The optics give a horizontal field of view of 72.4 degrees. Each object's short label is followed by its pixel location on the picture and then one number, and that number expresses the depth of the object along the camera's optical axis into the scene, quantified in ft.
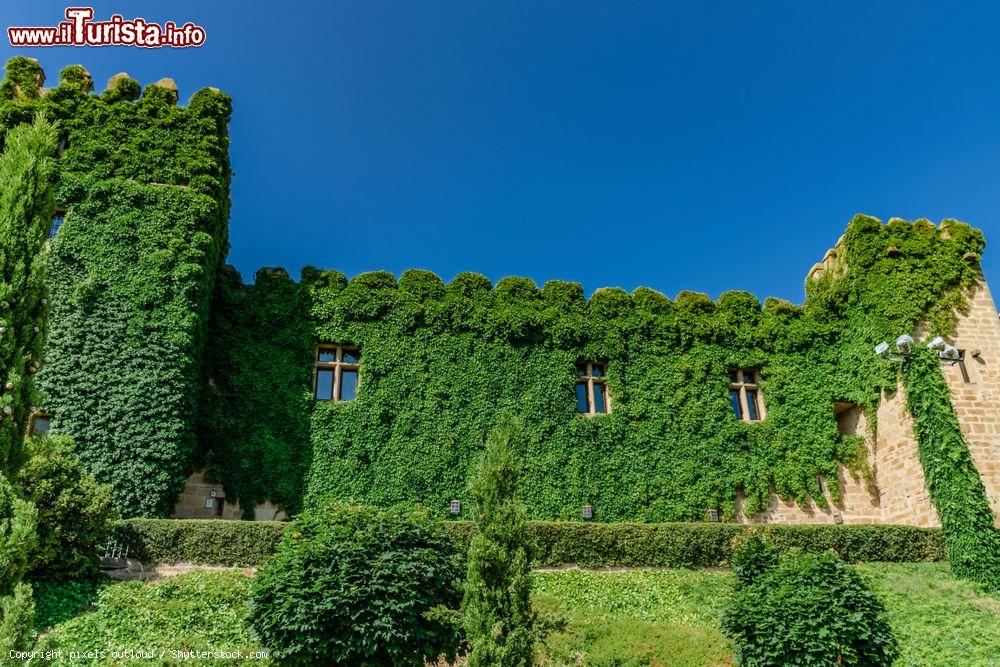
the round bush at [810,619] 24.76
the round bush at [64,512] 31.60
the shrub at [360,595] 22.98
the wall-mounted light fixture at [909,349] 35.96
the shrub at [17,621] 16.97
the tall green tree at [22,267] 22.62
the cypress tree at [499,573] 21.50
